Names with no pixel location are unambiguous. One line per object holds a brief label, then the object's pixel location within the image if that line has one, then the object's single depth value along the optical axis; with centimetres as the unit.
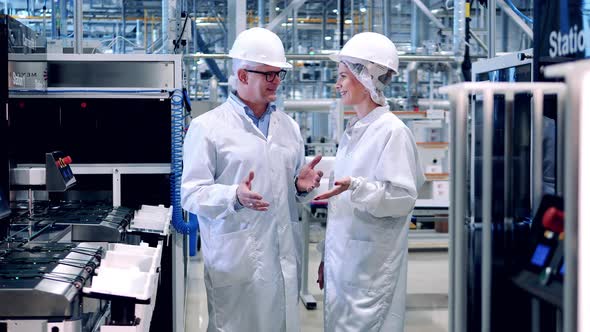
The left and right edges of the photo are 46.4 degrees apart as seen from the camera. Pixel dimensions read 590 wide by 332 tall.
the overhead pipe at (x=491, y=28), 361
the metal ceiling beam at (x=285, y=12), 595
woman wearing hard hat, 235
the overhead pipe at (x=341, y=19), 608
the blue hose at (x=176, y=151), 312
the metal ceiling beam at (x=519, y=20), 522
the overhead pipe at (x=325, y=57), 704
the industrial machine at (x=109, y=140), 289
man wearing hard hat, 251
